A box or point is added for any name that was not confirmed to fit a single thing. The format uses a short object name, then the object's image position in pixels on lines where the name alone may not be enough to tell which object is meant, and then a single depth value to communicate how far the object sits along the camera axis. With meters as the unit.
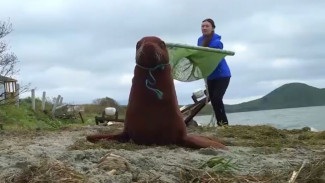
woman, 8.79
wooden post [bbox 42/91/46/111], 32.80
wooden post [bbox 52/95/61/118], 28.52
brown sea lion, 5.60
